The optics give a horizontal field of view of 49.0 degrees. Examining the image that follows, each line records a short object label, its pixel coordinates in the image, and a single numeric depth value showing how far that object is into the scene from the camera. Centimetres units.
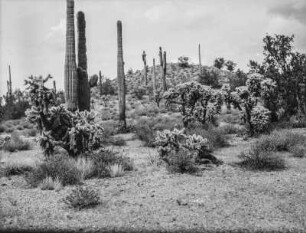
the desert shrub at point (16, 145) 1463
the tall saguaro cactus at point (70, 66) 1300
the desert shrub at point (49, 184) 779
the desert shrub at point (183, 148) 990
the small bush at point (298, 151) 1045
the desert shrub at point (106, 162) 900
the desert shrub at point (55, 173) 819
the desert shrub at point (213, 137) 1288
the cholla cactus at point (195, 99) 1695
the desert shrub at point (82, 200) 647
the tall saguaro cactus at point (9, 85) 4005
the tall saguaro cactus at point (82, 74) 1412
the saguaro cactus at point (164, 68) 3553
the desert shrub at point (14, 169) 942
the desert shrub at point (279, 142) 1132
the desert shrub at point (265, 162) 924
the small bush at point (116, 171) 889
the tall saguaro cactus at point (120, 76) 1928
